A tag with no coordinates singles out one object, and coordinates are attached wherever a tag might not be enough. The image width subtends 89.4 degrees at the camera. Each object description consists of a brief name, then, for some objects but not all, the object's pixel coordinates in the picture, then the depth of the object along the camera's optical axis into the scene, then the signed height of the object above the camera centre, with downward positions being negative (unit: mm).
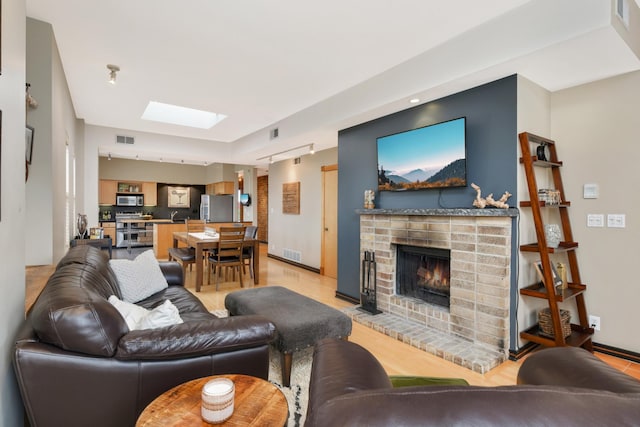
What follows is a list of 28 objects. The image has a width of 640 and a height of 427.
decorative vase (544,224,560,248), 2752 -201
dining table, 4691 -481
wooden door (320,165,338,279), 5789 -171
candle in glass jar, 1107 -658
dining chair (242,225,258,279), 5229 -638
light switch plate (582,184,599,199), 2837 +189
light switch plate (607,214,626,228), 2707 -65
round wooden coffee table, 1122 -720
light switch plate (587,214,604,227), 2814 -67
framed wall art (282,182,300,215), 6812 +325
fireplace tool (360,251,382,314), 3785 -865
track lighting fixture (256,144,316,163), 5364 +1132
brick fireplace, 2684 -710
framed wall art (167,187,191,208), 10325 +502
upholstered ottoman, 2258 -802
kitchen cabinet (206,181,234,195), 9219 +746
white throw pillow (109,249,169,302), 2768 -577
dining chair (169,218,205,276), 5129 -663
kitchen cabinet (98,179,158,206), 9180 +680
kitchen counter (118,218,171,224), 9066 -232
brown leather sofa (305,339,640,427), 594 -371
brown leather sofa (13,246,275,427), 1298 -635
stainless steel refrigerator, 9078 +131
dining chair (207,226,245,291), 4812 -539
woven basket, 2701 -932
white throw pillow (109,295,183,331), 1653 -549
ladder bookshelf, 2564 -388
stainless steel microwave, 9462 +378
